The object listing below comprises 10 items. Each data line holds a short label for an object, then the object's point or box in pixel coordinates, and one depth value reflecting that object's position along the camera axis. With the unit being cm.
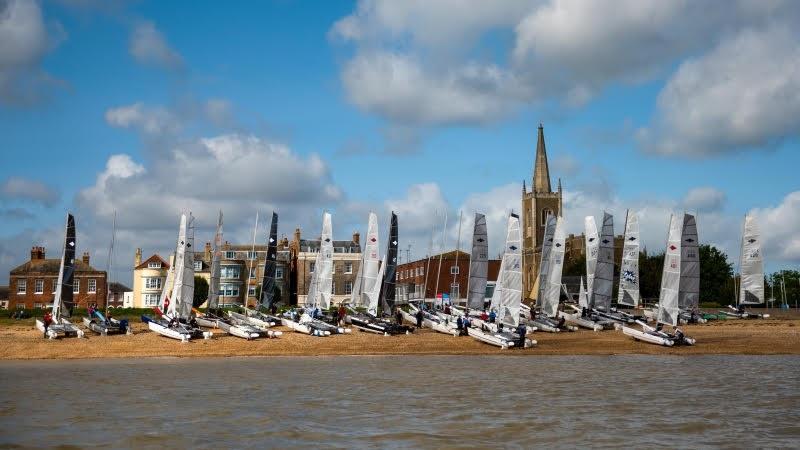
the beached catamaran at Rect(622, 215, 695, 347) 4550
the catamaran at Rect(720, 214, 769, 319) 6456
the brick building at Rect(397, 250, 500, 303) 10644
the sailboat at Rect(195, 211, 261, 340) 4678
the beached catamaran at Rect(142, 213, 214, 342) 4612
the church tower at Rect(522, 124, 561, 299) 14388
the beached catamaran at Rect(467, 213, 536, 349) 4809
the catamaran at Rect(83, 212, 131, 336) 4759
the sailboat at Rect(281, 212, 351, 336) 5481
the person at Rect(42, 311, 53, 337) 4692
